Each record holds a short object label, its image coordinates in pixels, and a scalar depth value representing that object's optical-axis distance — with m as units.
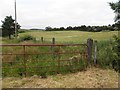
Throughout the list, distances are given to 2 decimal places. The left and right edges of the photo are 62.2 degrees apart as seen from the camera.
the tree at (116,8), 3.86
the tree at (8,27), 22.50
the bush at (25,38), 11.75
